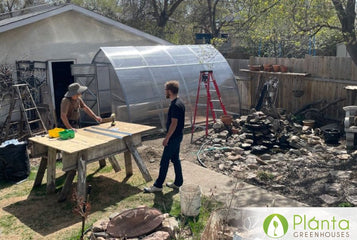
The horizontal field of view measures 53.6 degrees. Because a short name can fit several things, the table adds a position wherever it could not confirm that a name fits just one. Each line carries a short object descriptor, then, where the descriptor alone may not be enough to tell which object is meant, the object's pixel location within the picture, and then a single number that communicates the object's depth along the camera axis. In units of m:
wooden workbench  5.93
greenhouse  10.73
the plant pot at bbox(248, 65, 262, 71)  13.67
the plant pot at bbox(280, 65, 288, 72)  12.62
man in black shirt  5.93
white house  11.28
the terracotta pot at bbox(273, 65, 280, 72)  12.84
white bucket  5.20
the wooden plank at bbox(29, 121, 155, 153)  5.81
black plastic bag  7.17
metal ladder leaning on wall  9.33
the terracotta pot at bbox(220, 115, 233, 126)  10.55
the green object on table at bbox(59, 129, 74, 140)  6.39
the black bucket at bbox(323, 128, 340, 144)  9.33
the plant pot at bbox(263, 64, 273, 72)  13.17
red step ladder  10.66
